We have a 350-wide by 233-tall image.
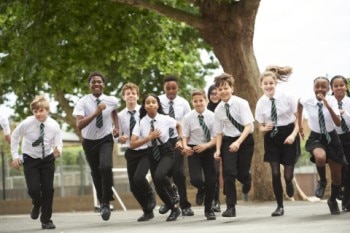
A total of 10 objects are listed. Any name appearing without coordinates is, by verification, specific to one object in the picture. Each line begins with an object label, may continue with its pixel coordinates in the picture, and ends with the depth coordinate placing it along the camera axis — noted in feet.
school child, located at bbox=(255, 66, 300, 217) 47.42
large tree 75.46
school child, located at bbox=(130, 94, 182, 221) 48.60
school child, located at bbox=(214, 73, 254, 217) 47.70
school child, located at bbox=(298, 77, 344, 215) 45.44
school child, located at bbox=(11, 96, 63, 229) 48.65
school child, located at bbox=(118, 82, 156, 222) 50.26
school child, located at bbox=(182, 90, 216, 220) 48.39
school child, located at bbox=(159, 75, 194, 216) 53.11
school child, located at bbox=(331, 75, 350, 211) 46.62
